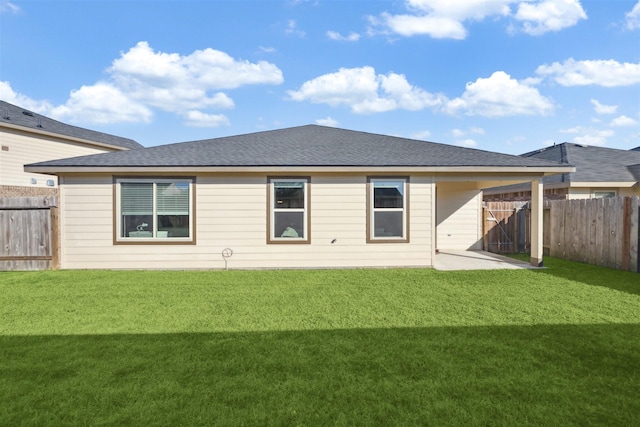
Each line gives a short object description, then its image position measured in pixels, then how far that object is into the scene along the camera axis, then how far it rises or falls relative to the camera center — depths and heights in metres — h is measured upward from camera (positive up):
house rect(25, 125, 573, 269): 9.02 +0.09
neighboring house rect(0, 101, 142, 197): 16.25 +3.62
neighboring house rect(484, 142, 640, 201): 16.02 +1.67
